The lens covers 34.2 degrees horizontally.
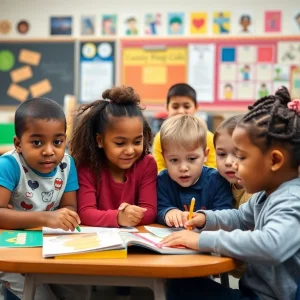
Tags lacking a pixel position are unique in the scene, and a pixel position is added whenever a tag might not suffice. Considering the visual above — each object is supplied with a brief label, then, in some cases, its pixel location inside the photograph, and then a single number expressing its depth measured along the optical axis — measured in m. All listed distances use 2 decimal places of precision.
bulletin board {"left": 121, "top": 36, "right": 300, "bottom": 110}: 4.91
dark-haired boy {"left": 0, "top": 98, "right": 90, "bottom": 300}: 1.54
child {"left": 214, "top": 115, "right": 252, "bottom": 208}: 1.77
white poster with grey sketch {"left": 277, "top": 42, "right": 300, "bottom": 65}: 4.85
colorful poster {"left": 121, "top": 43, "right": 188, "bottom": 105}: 5.03
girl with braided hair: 1.19
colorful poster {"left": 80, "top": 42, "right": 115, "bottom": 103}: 5.11
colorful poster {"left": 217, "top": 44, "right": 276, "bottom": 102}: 4.93
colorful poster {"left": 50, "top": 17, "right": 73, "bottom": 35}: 5.11
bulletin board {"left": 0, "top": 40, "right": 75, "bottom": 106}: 5.21
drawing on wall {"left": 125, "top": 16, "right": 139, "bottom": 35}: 5.04
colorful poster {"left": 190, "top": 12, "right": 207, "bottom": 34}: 4.95
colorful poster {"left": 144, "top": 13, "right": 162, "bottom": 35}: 5.01
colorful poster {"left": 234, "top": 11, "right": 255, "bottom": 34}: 4.89
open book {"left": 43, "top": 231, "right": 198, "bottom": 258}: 1.20
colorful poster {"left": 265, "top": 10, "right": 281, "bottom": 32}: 4.85
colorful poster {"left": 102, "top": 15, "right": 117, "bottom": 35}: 5.07
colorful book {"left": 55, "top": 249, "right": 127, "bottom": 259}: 1.19
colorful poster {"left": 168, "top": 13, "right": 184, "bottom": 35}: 4.99
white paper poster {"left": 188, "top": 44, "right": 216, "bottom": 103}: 4.99
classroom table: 1.13
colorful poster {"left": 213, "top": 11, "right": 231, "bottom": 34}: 4.91
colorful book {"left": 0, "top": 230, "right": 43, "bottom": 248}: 1.32
